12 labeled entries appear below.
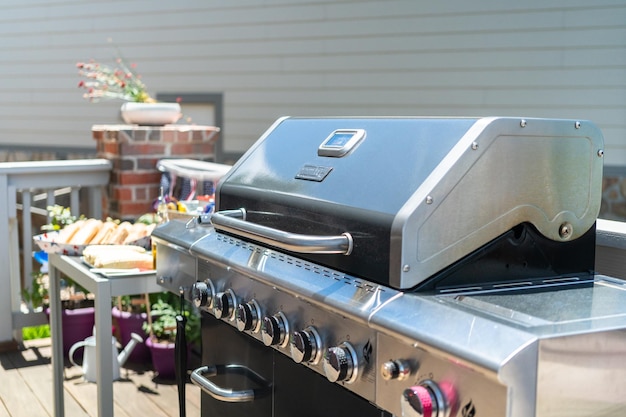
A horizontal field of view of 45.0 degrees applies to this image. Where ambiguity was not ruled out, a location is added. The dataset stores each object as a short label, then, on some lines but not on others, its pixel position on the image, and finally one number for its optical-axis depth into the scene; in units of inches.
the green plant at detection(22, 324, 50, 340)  169.2
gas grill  43.8
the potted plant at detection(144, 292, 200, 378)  134.8
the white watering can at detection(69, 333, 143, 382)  130.5
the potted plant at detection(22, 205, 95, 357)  149.1
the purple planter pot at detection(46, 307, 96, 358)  148.8
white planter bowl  162.7
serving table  94.9
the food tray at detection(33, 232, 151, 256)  111.1
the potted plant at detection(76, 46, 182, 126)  162.9
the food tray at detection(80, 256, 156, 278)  98.0
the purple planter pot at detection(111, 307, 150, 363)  142.6
